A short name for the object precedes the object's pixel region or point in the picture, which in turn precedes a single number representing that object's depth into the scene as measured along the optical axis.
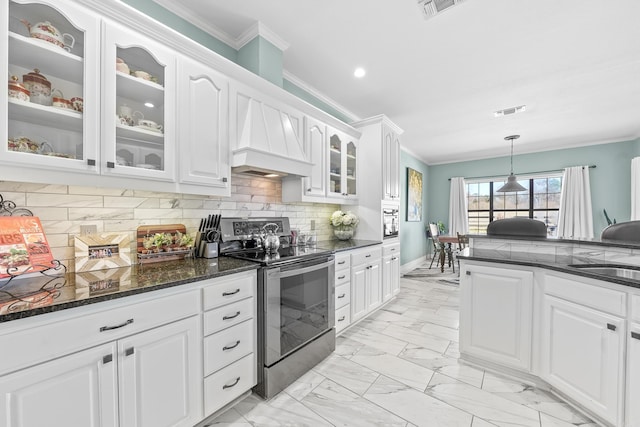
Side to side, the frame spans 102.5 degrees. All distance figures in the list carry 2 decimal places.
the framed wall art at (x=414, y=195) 6.05
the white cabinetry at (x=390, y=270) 3.47
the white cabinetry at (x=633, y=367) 1.37
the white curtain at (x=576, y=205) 5.40
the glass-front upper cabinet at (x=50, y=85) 1.21
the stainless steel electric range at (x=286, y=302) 1.82
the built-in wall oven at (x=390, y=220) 3.58
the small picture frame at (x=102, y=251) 1.53
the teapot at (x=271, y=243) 2.23
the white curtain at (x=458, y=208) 6.93
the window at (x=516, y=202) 6.07
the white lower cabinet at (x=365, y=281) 2.89
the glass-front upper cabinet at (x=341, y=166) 3.25
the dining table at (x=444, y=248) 5.46
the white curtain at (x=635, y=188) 4.63
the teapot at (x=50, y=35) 1.28
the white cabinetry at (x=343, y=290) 2.65
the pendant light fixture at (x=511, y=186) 4.96
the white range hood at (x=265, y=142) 2.09
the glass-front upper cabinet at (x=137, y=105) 1.47
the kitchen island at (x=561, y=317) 1.44
